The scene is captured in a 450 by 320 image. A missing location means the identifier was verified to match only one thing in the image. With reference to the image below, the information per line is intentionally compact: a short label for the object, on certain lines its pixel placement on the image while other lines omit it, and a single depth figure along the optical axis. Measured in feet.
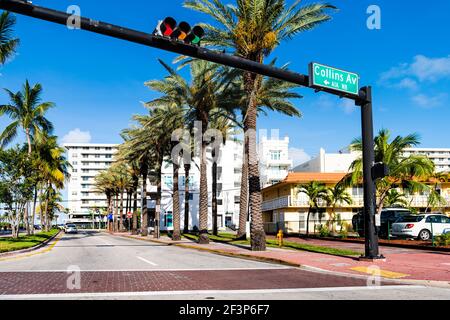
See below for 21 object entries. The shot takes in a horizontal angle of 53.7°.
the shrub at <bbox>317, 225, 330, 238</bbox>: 113.78
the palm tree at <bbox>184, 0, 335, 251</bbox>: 65.87
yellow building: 149.59
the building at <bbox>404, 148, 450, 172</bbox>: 582.35
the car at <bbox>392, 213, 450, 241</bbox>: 83.41
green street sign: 46.88
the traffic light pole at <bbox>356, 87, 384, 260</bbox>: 50.96
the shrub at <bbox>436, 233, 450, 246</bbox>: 68.13
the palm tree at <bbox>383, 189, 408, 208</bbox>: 135.95
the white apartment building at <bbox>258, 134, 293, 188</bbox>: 293.23
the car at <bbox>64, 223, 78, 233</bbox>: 238.27
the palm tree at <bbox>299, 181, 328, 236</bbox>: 129.90
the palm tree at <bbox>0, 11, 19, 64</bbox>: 80.66
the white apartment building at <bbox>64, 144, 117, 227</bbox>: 474.08
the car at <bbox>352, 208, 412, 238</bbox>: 96.07
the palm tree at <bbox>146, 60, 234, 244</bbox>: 94.66
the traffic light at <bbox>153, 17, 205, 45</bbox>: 33.76
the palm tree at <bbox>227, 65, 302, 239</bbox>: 86.22
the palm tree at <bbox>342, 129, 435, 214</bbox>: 91.56
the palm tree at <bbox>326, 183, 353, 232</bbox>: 124.36
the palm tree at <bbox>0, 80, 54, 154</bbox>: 125.59
